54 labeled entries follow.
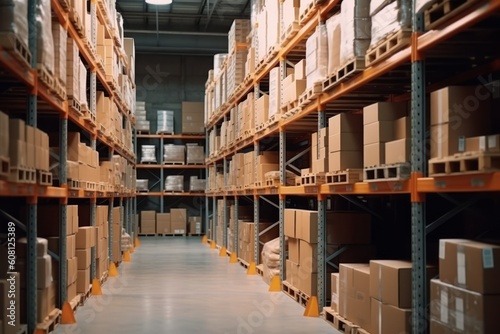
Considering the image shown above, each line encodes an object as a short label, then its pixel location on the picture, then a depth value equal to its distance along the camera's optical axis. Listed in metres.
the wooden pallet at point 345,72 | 6.01
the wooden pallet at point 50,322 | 6.13
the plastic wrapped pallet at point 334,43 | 6.79
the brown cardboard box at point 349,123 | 6.62
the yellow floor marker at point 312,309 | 7.37
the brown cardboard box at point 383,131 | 5.58
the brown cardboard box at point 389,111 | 5.60
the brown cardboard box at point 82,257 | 8.43
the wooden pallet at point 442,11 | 4.04
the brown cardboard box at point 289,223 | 8.48
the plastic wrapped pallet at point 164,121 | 22.27
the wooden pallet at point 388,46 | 4.97
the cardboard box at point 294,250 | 8.35
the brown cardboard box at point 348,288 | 6.11
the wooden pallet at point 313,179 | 7.36
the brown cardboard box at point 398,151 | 5.13
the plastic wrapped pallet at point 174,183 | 22.03
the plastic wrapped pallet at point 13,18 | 4.98
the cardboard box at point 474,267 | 4.06
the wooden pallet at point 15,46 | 4.80
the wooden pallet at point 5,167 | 4.69
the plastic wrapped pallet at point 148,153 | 22.09
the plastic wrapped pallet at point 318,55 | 7.30
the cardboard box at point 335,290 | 6.87
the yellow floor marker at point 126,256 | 14.08
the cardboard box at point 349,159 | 6.61
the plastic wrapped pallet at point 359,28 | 6.14
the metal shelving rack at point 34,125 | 5.24
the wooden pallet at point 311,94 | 7.39
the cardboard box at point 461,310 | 4.04
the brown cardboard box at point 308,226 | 7.61
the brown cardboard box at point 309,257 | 7.72
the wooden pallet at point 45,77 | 5.88
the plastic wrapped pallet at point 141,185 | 21.78
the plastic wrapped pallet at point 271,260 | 9.94
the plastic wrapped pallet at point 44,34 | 5.95
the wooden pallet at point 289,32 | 8.55
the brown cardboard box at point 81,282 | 8.41
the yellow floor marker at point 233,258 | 13.65
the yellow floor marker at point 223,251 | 15.27
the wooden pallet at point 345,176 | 6.36
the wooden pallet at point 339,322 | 6.18
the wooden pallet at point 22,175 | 5.02
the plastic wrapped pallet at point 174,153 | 22.12
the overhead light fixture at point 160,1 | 15.61
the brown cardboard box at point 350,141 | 6.62
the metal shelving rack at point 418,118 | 4.05
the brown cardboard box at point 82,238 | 8.46
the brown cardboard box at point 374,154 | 5.58
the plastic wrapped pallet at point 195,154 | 22.19
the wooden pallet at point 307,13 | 7.69
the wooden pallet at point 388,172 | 5.06
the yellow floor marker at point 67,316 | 7.05
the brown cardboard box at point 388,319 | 5.10
